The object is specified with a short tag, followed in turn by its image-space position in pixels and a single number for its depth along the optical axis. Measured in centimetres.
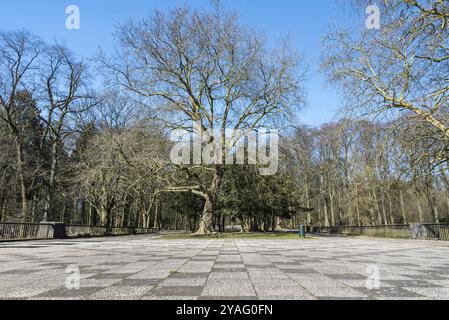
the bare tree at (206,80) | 2098
